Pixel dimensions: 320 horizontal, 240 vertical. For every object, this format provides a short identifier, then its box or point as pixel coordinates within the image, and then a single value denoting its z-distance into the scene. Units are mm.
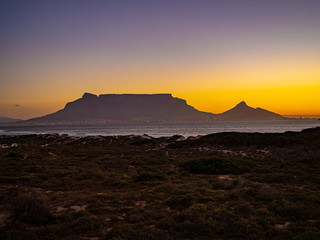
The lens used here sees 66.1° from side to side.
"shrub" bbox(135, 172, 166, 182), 18931
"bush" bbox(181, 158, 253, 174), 22672
